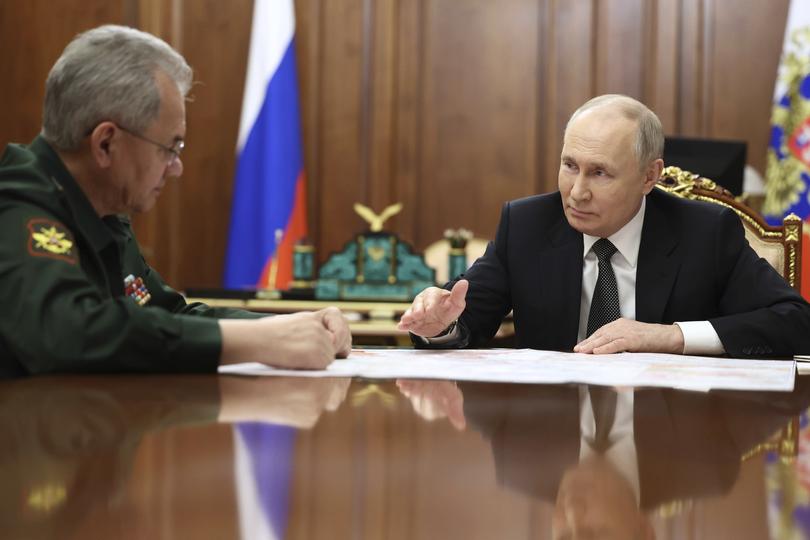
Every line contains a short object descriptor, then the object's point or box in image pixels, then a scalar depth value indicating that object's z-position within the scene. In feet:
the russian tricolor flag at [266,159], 21.33
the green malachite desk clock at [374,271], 16.37
